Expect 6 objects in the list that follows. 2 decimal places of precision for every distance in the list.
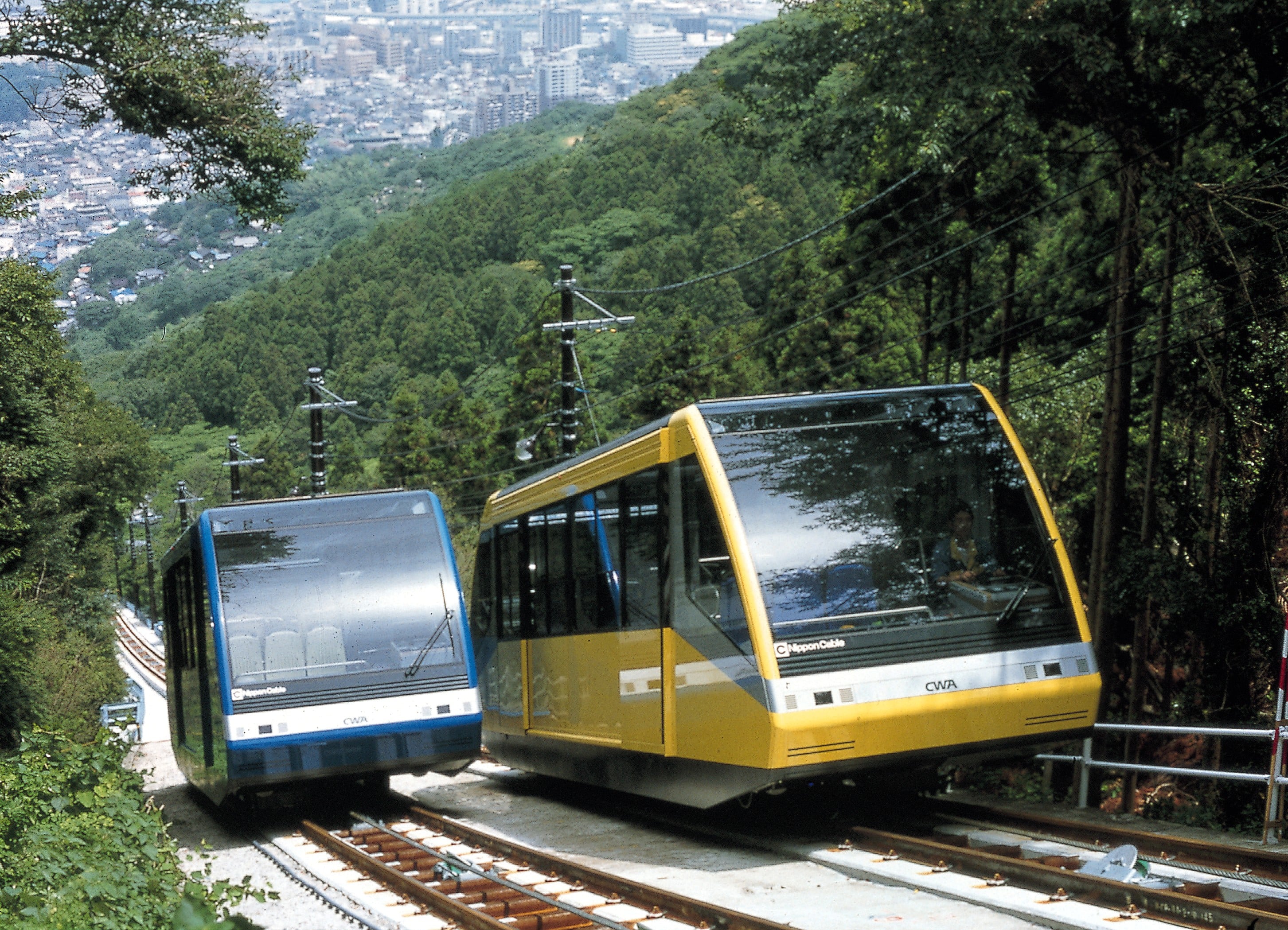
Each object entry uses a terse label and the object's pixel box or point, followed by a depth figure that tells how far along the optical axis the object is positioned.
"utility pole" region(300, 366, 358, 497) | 35.78
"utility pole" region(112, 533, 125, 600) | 67.16
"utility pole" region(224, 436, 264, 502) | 45.69
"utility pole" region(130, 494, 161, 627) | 75.62
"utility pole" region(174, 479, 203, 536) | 58.34
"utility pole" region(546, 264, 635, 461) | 26.11
